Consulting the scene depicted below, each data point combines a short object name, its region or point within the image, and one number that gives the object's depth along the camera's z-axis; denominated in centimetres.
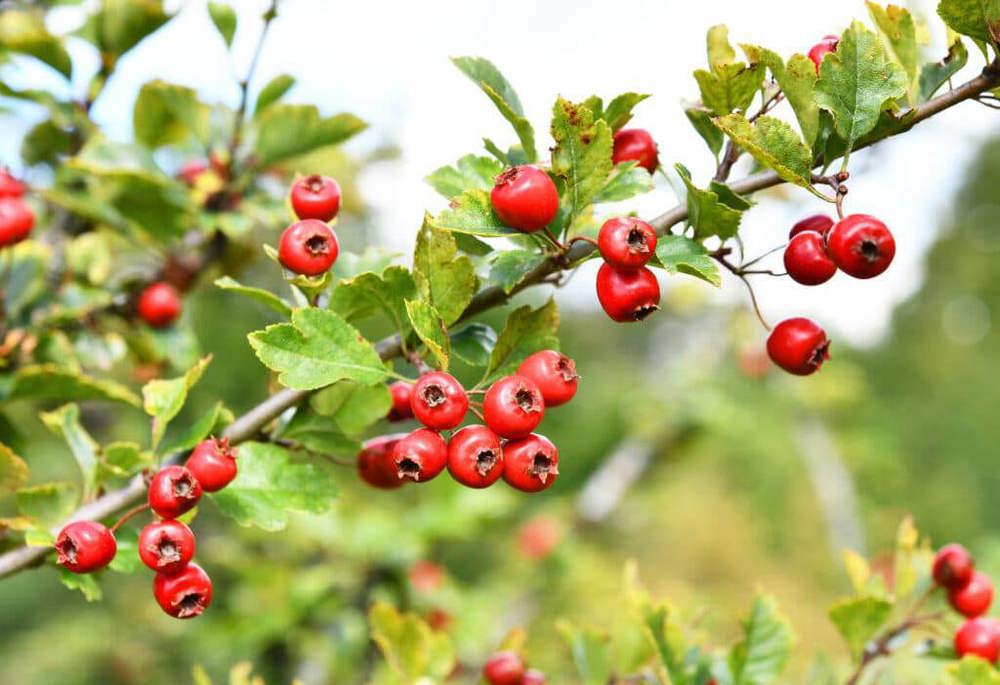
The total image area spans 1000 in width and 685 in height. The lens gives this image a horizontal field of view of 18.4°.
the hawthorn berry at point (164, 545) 51
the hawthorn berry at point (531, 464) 51
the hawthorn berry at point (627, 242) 50
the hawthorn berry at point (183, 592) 52
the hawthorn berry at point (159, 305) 64
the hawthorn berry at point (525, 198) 51
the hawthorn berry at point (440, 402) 51
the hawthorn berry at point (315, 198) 53
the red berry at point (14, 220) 58
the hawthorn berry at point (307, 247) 52
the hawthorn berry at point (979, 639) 57
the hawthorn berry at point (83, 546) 51
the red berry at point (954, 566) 58
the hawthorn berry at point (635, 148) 53
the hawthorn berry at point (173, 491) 51
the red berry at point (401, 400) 55
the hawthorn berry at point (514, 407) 51
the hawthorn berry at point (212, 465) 52
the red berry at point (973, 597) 58
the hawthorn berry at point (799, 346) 52
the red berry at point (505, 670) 58
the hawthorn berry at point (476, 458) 50
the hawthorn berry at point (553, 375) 51
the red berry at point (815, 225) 52
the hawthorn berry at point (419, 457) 50
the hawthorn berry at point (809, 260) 51
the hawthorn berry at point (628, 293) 50
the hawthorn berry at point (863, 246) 50
